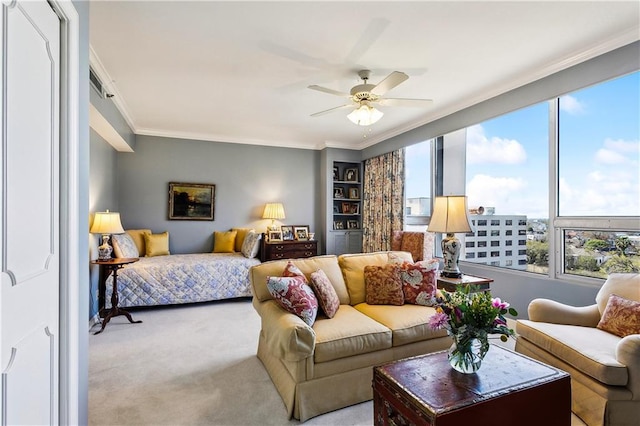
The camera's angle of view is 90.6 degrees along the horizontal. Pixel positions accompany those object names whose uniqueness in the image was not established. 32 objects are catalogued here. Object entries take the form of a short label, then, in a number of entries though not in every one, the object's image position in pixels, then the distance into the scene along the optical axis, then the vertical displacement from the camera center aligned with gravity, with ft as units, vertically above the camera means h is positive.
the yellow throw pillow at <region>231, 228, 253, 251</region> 18.00 -1.36
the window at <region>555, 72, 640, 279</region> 8.68 +1.04
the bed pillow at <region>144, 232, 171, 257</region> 16.05 -1.62
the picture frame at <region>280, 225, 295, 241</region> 18.78 -1.19
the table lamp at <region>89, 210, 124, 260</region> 11.07 -0.39
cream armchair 5.63 -2.72
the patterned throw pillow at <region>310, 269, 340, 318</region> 7.80 -2.02
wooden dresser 17.24 -2.03
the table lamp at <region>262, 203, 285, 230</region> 18.74 +0.07
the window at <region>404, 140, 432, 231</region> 16.00 +1.45
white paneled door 3.52 -0.01
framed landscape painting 17.69 +0.70
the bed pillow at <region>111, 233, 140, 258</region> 13.04 -1.41
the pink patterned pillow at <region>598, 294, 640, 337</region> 6.62 -2.24
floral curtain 17.29 +0.81
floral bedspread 13.11 -2.93
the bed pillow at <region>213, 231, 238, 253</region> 17.83 -1.63
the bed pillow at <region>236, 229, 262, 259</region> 15.95 -1.62
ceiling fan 9.45 +3.57
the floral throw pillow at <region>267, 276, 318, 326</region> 7.07 -1.91
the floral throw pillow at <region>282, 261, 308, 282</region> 7.94 -1.48
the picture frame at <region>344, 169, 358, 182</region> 20.94 +2.54
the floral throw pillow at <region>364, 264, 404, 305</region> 8.82 -2.04
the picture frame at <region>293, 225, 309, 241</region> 19.13 -1.20
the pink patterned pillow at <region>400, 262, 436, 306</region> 8.85 -2.00
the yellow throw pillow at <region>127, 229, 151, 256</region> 15.99 -1.27
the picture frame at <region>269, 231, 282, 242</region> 18.25 -1.31
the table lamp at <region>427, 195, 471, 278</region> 9.65 -0.32
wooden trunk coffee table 4.45 -2.68
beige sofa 6.38 -2.89
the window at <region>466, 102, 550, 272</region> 10.94 +1.68
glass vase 5.05 -2.28
